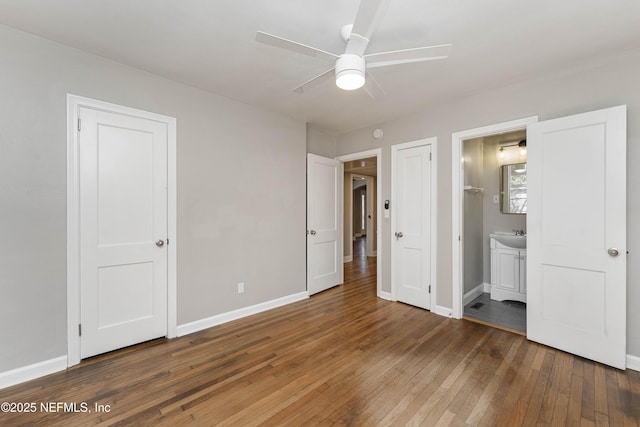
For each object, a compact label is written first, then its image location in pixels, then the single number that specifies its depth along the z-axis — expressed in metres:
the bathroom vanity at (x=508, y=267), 3.77
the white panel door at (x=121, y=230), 2.39
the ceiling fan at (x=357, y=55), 1.58
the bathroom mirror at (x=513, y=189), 4.03
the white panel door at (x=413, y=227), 3.59
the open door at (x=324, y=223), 4.19
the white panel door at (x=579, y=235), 2.27
